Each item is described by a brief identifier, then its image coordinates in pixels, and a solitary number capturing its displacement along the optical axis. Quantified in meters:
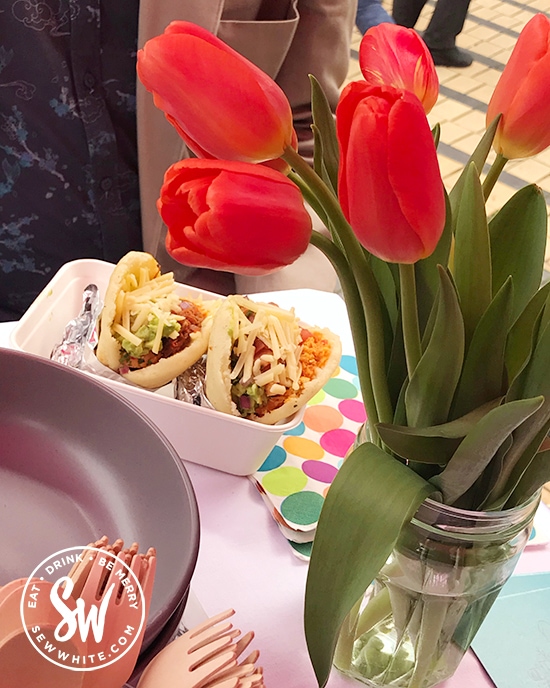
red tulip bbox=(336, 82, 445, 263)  0.28
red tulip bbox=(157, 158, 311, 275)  0.30
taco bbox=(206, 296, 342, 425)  0.61
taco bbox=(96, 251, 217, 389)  0.62
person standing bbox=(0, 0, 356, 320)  0.94
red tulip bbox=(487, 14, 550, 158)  0.35
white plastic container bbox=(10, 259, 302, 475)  0.61
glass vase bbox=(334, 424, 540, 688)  0.41
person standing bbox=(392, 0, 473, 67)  3.20
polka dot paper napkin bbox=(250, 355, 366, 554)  0.61
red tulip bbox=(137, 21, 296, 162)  0.31
